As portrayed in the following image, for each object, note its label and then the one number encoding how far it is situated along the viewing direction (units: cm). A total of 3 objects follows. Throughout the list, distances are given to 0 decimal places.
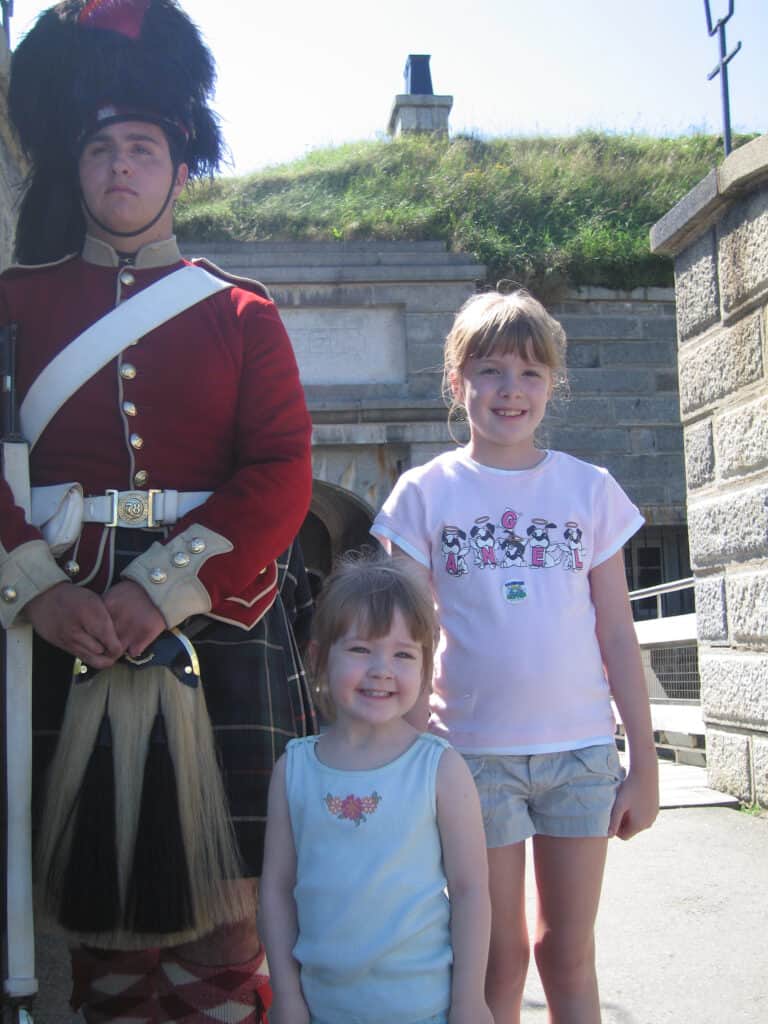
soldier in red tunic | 188
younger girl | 174
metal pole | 472
